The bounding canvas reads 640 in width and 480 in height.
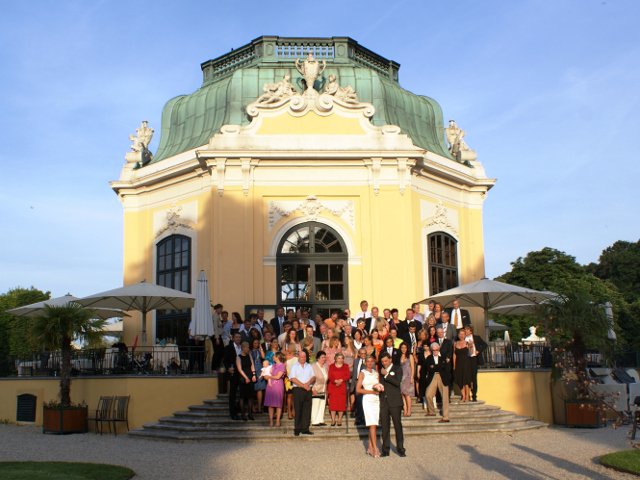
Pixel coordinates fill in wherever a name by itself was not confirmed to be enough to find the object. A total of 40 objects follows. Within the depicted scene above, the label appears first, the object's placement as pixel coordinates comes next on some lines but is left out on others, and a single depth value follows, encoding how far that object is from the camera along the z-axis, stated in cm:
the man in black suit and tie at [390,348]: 1115
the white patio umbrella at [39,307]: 1595
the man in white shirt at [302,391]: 1130
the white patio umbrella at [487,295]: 1436
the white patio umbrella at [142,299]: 1438
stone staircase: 1155
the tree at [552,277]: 4031
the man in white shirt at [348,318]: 1376
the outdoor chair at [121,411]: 1327
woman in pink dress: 1176
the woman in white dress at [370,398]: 984
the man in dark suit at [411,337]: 1298
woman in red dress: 1151
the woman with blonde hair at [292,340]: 1211
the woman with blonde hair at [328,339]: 1234
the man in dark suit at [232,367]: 1202
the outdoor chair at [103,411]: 1327
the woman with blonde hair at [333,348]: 1210
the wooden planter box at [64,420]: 1331
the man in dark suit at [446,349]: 1221
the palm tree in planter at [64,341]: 1337
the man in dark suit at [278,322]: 1426
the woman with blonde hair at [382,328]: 1276
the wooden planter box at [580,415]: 1290
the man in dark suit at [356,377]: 1088
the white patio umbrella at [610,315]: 1425
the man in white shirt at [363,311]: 1392
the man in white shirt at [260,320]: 1420
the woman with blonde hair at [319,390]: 1172
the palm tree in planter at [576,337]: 1283
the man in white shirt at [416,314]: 1445
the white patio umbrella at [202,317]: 1313
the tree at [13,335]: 2866
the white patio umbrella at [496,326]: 2278
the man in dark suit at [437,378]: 1209
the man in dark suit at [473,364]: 1300
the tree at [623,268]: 5347
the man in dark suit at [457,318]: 1398
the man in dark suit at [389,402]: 980
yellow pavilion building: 1716
